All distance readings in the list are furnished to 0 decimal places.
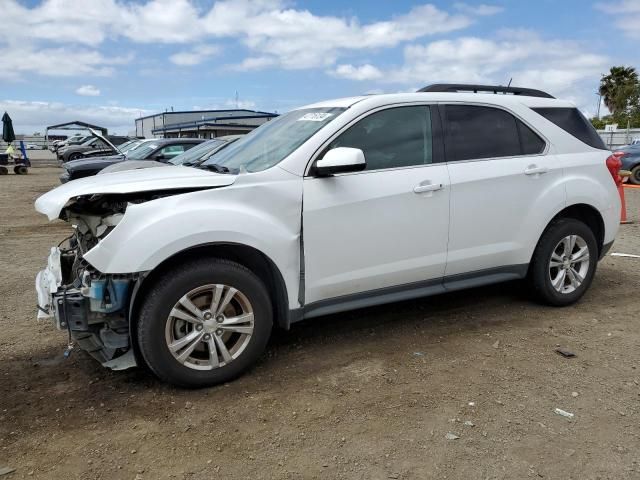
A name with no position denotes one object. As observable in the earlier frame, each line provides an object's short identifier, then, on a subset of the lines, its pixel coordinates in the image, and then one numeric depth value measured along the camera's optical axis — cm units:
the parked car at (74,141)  3342
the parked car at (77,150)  2341
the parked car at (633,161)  1525
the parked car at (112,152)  1202
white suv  316
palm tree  5066
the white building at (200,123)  3834
